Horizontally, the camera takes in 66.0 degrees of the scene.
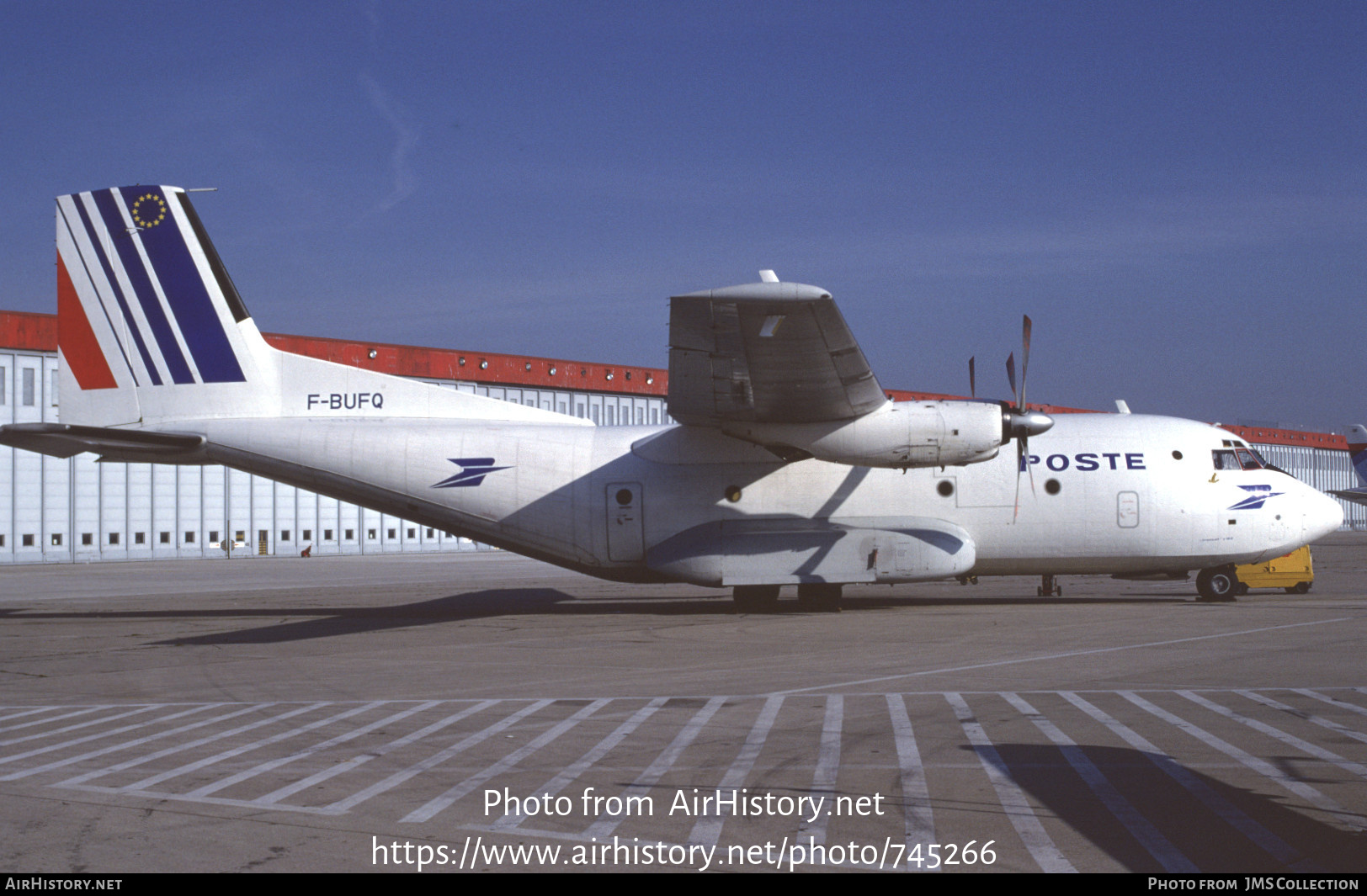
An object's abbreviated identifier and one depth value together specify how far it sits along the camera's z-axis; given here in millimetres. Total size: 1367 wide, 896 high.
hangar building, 45750
